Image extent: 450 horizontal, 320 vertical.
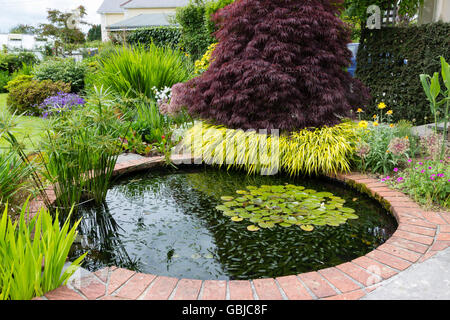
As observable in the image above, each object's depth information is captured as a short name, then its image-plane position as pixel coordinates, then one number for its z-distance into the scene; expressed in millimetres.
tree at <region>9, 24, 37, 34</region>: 32562
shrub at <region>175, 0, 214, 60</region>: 10047
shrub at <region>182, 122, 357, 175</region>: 3900
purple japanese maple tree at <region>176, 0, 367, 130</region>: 4105
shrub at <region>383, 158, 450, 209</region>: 2908
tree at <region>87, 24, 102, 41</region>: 37047
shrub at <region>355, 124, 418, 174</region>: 3668
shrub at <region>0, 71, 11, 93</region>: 11656
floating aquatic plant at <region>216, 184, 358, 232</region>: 2879
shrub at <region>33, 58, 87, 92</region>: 8602
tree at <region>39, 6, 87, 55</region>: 26359
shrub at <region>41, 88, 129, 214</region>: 2781
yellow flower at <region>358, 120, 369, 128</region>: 3945
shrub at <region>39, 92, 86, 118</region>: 5914
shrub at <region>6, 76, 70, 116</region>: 7621
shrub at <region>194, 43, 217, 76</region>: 6355
